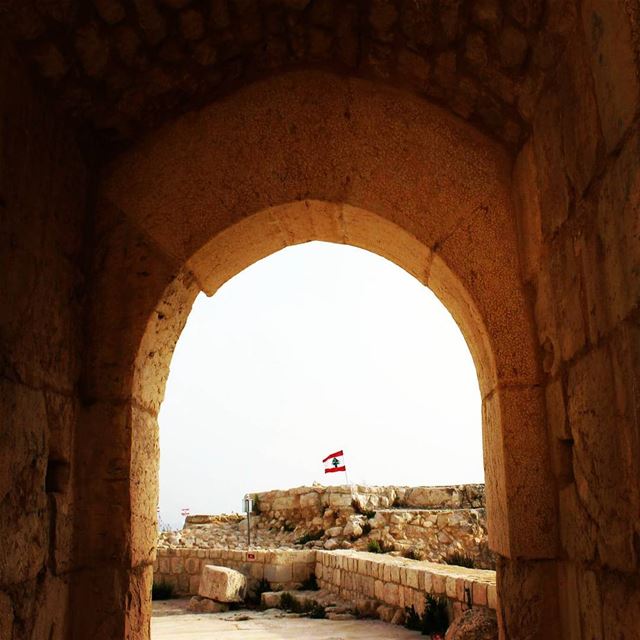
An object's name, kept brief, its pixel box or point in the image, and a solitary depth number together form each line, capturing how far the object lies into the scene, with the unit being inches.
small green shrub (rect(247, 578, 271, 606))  405.4
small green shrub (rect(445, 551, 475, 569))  390.6
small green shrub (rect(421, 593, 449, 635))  268.5
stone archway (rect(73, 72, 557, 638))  128.6
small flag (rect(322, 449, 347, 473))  602.9
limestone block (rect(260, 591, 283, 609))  383.2
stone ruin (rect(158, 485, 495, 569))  437.1
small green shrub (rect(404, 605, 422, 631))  281.3
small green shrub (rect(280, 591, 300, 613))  366.3
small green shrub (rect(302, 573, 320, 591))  420.9
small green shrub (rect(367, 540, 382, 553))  431.2
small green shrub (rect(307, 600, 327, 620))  335.3
